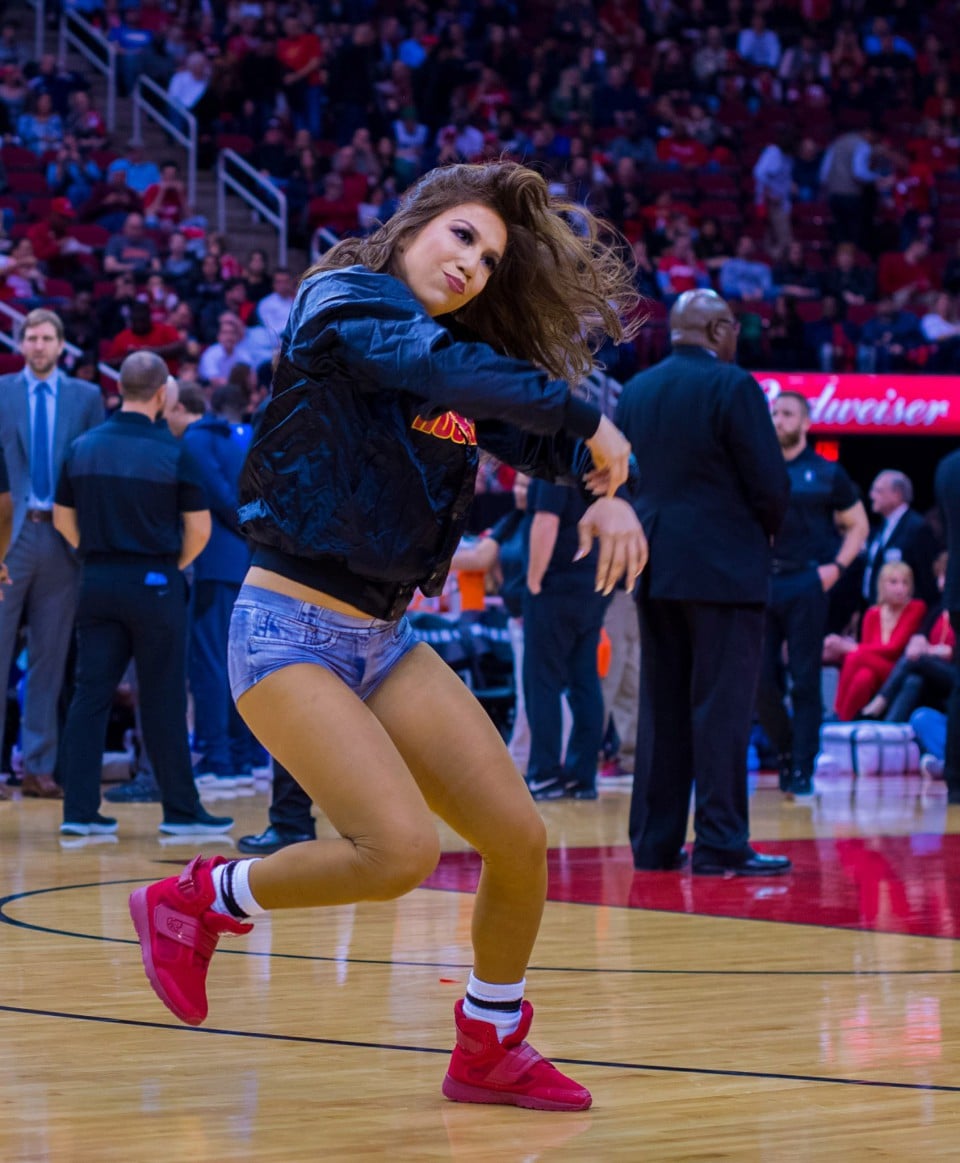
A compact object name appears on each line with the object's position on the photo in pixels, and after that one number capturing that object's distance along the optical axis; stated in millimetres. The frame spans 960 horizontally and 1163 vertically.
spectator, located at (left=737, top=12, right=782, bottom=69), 21578
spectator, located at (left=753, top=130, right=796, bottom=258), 19547
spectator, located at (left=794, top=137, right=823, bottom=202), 20078
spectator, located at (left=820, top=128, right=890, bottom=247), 19656
